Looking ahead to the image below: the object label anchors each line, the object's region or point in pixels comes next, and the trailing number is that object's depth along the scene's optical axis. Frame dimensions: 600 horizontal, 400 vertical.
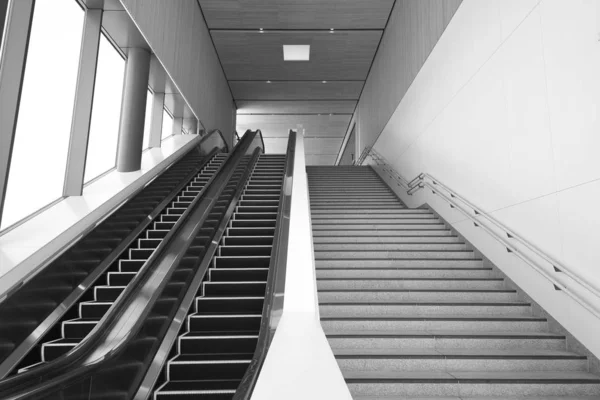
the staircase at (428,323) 3.69
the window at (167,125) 11.50
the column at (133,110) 7.82
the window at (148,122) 10.16
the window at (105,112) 7.48
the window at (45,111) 5.24
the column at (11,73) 4.34
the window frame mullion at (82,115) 6.21
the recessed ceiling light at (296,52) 13.44
